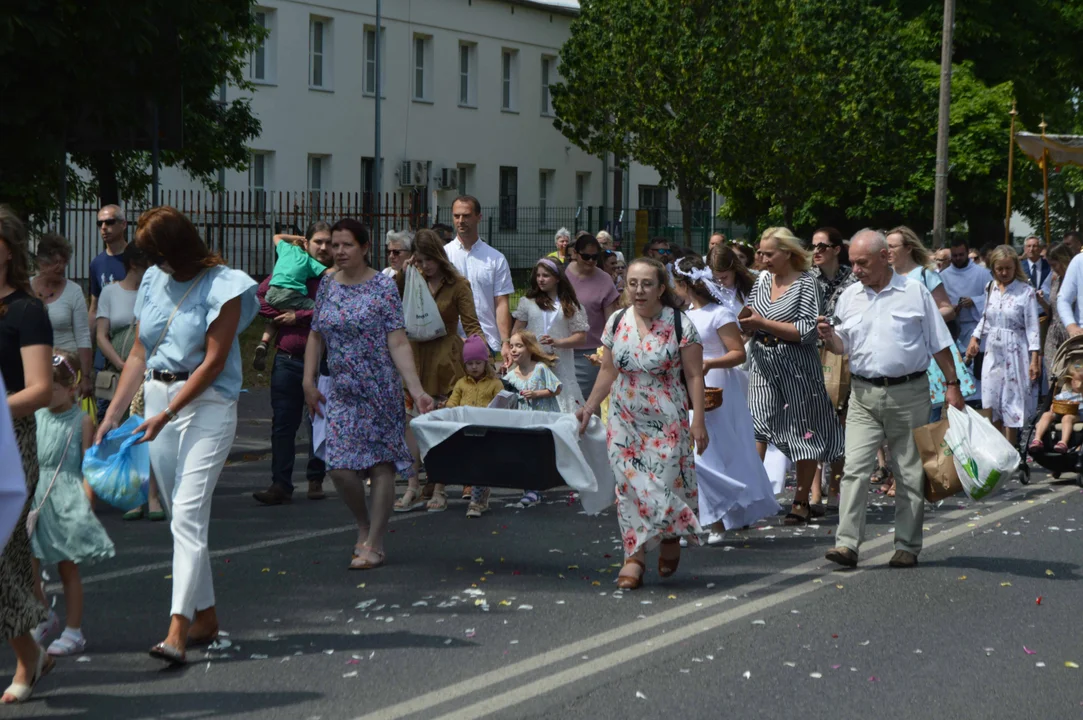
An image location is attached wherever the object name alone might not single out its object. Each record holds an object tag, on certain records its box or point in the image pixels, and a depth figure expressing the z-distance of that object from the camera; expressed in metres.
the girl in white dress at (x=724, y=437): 9.33
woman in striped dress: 9.95
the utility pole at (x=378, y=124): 42.03
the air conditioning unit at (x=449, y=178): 46.00
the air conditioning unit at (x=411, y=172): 45.41
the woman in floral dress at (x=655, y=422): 7.95
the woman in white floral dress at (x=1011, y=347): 13.81
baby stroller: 11.61
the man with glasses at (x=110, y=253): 11.30
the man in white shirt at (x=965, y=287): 16.02
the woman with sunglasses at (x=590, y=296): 11.56
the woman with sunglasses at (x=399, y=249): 11.19
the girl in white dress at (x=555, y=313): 11.27
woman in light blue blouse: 6.27
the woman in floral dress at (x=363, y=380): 8.22
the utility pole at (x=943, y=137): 29.91
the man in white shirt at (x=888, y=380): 8.49
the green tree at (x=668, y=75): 38.53
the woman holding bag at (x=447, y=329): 10.62
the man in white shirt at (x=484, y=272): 11.51
